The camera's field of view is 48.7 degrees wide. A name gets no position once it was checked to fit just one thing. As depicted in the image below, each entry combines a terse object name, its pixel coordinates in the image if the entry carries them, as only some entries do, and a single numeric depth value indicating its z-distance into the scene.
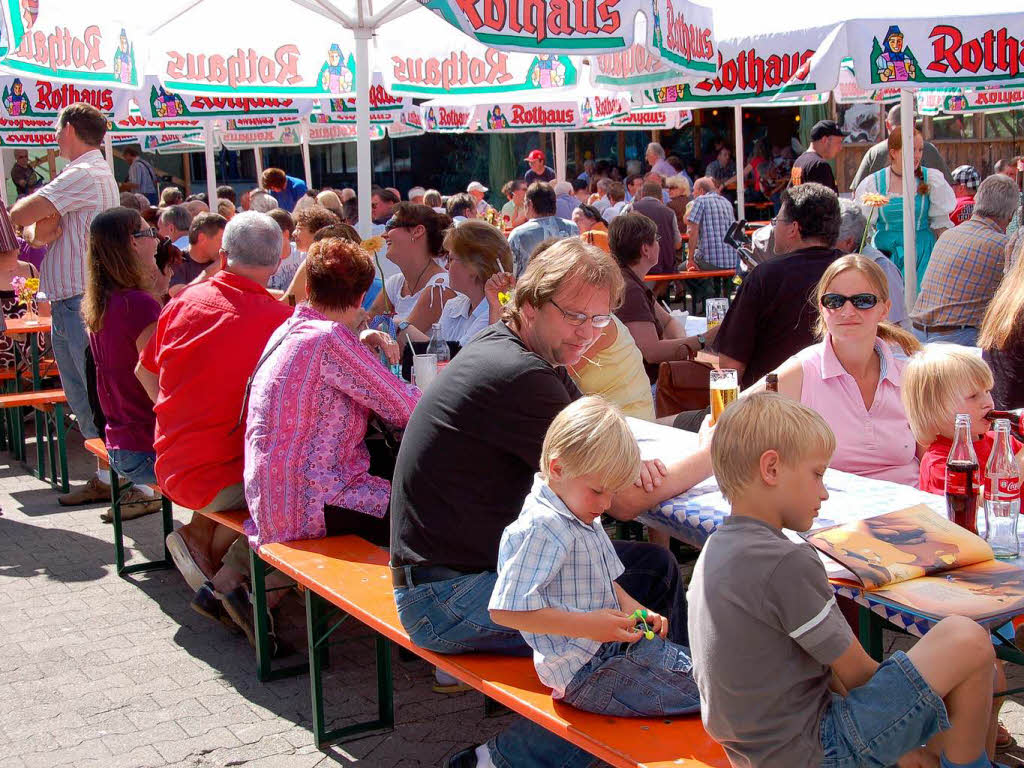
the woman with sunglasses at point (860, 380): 3.65
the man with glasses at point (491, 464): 2.88
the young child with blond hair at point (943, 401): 3.09
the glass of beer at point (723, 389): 3.39
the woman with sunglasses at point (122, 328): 5.20
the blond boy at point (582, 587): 2.49
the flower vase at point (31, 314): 7.91
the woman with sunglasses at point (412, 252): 6.38
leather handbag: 5.08
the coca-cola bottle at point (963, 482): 2.72
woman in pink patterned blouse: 3.86
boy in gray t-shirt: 2.14
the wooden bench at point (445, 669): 2.43
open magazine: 2.30
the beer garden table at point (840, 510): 2.68
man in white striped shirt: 6.91
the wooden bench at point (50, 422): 6.77
